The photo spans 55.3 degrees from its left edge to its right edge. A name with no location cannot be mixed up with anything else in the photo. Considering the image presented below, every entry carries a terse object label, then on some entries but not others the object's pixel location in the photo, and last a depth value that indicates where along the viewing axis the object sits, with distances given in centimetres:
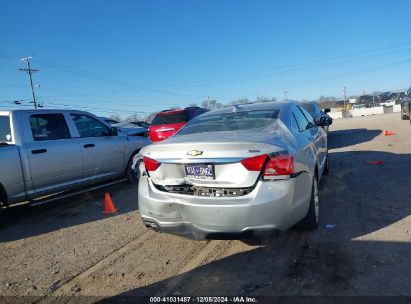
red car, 1276
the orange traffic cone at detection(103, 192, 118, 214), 637
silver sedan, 364
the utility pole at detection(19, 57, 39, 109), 5253
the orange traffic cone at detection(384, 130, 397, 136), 1412
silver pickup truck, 597
